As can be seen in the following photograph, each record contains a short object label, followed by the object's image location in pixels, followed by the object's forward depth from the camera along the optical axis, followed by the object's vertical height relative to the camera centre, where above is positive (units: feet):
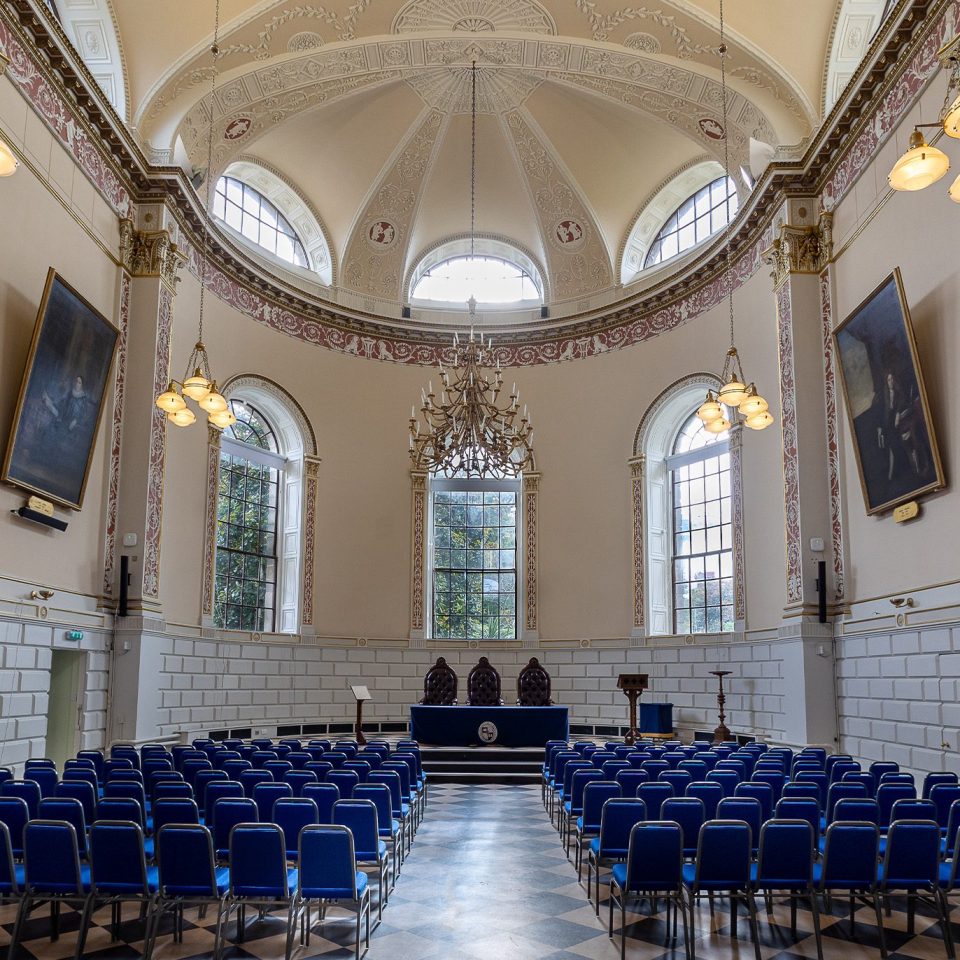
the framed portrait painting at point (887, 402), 38.58 +11.88
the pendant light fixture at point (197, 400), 35.60 +10.58
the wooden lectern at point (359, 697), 55.72 -1.71
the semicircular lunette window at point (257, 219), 67.31 +33.52
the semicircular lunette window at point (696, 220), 66.64 +33.36
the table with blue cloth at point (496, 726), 57.88 -3.52
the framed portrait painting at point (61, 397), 39.75 +12.23
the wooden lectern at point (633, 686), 55.01 -0.94
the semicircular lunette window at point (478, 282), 78.59 +32.55
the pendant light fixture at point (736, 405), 35.04 +10.23
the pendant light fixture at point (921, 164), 19.48 +10.74
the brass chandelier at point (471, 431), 41.42 +10.61
